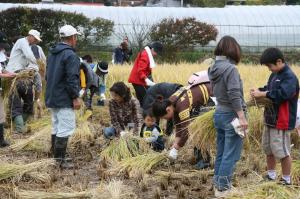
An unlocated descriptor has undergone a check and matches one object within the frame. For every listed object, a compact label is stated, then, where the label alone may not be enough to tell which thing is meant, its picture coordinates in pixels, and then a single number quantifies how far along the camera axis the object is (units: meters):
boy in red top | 8.54
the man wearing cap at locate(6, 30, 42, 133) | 8.13
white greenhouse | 23.14
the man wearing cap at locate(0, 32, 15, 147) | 7.23
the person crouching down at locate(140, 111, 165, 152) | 6.62
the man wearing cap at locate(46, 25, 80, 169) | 6.14
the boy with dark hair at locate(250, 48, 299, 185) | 5.00
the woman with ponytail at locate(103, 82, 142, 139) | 6.91
